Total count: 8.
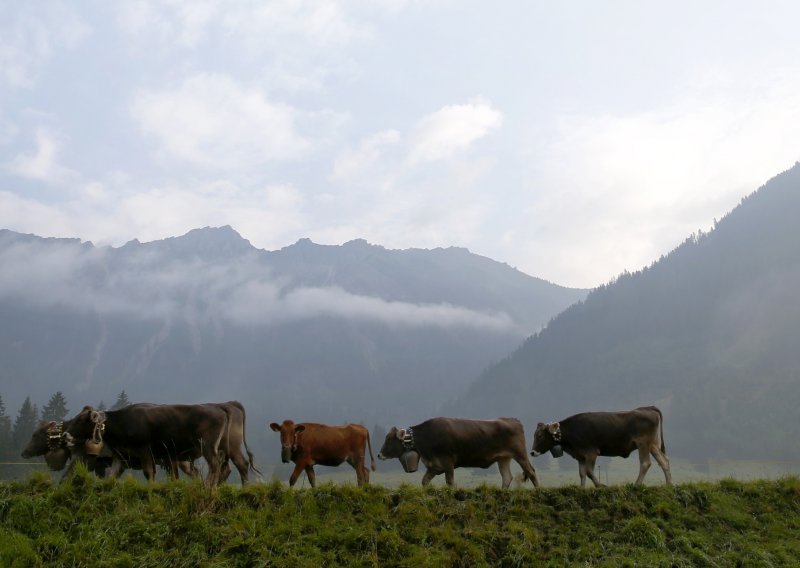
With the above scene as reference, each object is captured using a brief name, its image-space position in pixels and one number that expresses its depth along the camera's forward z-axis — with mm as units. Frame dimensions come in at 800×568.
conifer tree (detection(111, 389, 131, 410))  74650
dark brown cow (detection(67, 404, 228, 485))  18484
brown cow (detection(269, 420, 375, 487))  19578
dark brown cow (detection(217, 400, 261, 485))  19453
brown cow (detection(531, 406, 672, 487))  21203
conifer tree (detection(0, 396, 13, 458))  66812
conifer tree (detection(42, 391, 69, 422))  82438
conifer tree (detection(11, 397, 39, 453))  76062
